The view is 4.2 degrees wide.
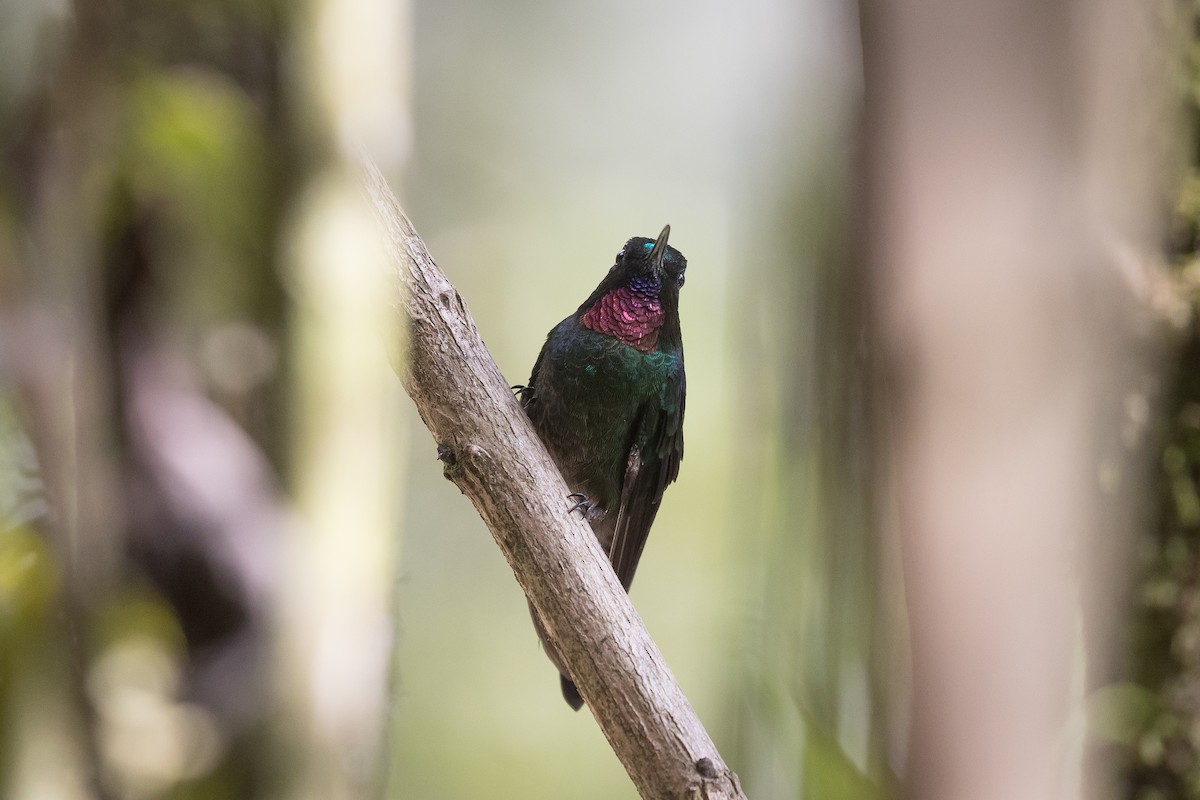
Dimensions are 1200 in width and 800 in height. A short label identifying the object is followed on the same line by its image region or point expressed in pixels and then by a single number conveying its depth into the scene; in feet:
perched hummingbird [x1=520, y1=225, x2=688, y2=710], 9.84
